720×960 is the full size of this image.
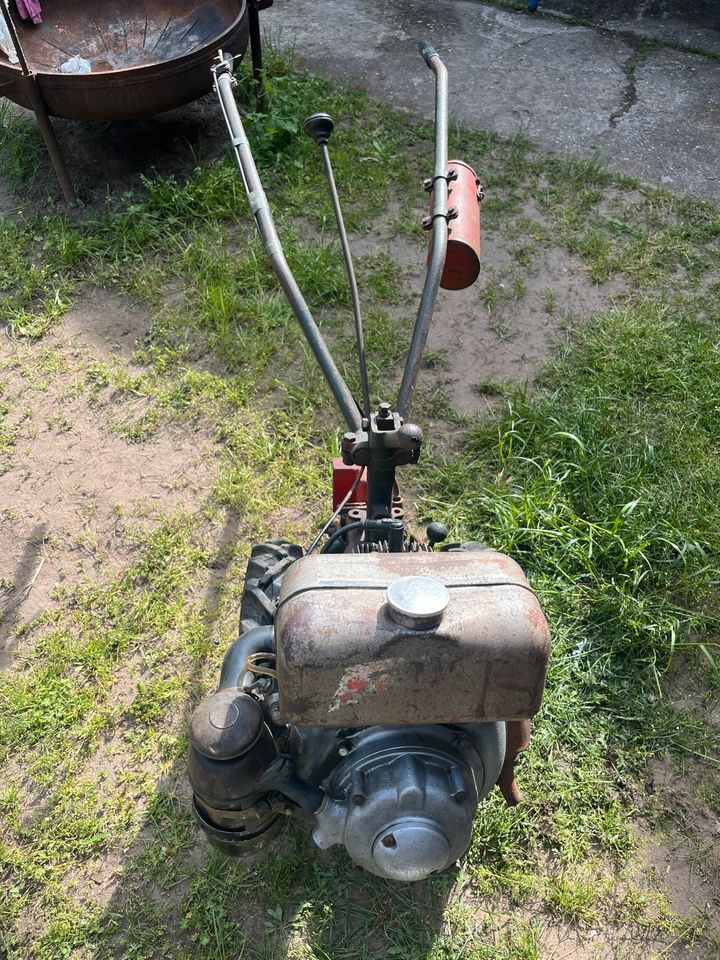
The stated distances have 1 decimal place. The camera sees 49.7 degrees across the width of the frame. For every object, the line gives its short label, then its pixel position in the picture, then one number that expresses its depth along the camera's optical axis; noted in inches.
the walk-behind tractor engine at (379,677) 57.7
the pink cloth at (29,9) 187.3
